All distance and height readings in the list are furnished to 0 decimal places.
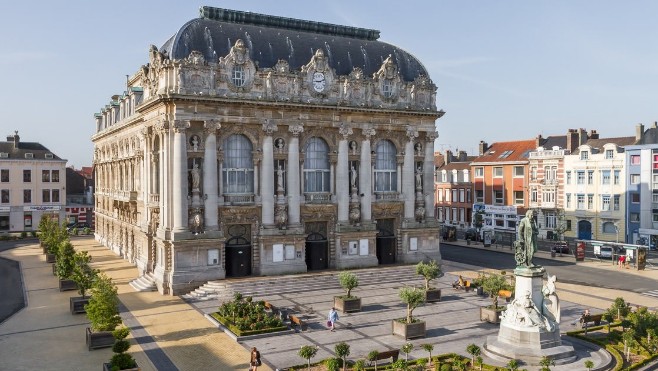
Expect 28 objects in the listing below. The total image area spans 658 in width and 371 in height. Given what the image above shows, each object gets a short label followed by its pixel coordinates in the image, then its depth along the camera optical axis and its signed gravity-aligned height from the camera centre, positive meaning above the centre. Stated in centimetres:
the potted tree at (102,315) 3141 -709
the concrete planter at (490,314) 3859 -898
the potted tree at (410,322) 3516 -865
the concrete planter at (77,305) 4172 -863
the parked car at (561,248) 7494 -876
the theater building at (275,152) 4928 +322
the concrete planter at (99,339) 3284 -885
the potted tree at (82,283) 4131 -693
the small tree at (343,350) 2855 -836
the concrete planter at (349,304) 4203 -892
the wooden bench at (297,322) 3694 -899
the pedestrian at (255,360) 2841 -876
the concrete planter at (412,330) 3509 -906
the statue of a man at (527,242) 3169 -334
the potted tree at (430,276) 4553 -754
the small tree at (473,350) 2878 -852
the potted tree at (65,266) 4878 -674
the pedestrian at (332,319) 3700 -878
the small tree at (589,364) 2677 -868
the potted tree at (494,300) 3866 -827
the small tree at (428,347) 2827 -814
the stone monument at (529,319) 3053 -761
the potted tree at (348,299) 4209 -858
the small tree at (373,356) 2798 -847
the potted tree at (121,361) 2696 -832
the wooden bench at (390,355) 2882 -877
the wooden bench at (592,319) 3591 -887
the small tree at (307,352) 2819 -834
